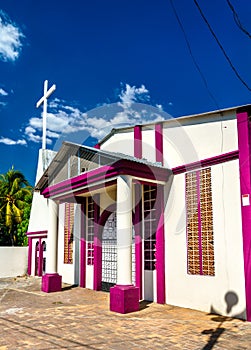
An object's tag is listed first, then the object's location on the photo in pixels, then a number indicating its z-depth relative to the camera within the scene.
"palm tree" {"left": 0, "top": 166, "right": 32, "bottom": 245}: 26.16
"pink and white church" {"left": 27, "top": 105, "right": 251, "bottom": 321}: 7.55
